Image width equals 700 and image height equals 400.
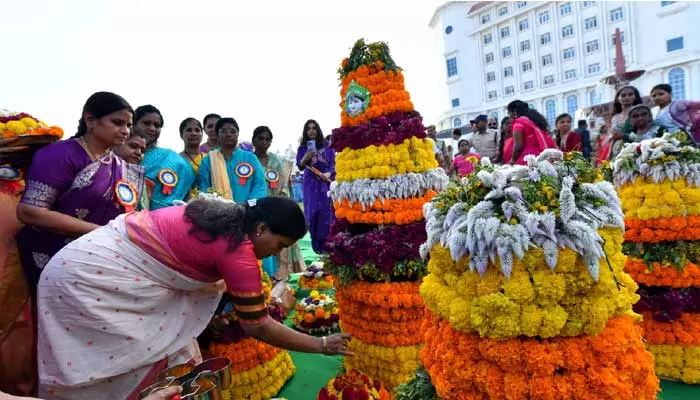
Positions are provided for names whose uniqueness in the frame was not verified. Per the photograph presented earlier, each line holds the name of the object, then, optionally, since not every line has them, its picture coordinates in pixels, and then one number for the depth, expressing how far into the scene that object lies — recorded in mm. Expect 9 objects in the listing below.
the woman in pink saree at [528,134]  4188
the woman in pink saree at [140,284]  2076
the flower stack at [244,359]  3219
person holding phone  6516
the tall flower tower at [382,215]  3254
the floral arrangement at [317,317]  4500
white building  34750
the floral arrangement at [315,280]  5891
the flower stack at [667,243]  3029
